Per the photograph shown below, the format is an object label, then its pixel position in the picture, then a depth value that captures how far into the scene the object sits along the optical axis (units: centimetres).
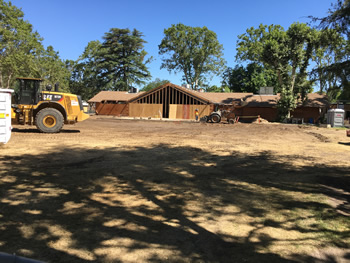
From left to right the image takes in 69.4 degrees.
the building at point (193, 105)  3797
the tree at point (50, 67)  4814
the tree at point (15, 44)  3662
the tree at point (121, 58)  5934
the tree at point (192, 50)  5884
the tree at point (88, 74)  6200
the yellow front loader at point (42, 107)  1420
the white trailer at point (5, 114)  967
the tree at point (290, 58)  3331
